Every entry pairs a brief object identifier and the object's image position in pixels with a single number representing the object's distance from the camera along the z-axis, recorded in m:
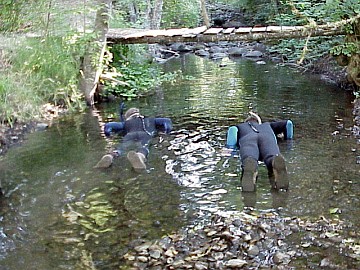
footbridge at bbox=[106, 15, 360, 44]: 10.02
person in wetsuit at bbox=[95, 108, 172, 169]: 6.65
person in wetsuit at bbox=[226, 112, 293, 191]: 5.51
